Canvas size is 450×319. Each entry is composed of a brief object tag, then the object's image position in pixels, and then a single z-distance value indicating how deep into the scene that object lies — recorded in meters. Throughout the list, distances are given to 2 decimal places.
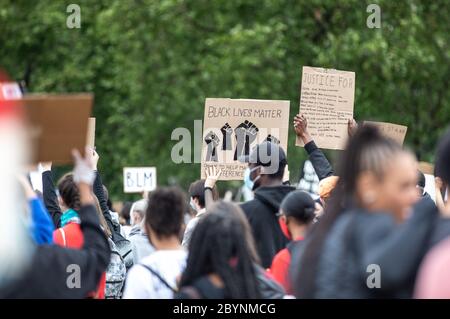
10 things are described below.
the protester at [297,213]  12.41
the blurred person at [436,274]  7.20
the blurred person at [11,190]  9.01
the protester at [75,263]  9.63
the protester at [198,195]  17.62
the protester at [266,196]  13.66
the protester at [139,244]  16.53
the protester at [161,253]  10.48
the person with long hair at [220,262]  9.80
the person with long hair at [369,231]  8.05
